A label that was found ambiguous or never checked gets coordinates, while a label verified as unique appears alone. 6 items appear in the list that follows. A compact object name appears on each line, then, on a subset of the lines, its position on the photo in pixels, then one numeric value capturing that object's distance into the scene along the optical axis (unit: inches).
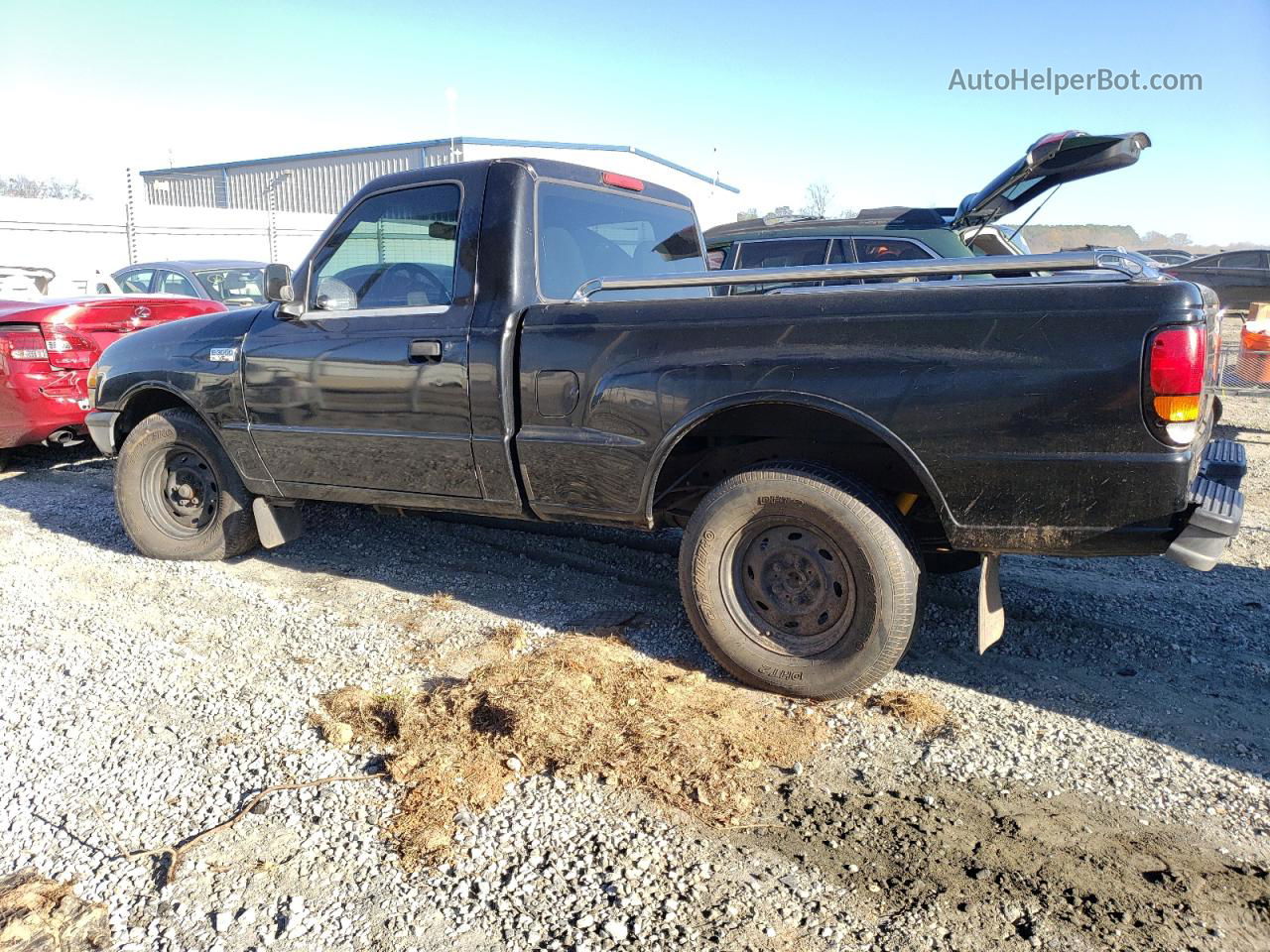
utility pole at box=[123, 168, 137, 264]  663.5
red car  281.0
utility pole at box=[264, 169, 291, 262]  768.1
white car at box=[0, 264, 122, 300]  381.7
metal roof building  1149.1
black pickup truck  121.3
